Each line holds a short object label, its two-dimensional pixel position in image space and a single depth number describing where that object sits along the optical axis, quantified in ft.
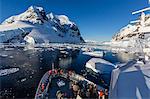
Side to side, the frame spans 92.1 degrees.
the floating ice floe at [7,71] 35.54
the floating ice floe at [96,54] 80.94
